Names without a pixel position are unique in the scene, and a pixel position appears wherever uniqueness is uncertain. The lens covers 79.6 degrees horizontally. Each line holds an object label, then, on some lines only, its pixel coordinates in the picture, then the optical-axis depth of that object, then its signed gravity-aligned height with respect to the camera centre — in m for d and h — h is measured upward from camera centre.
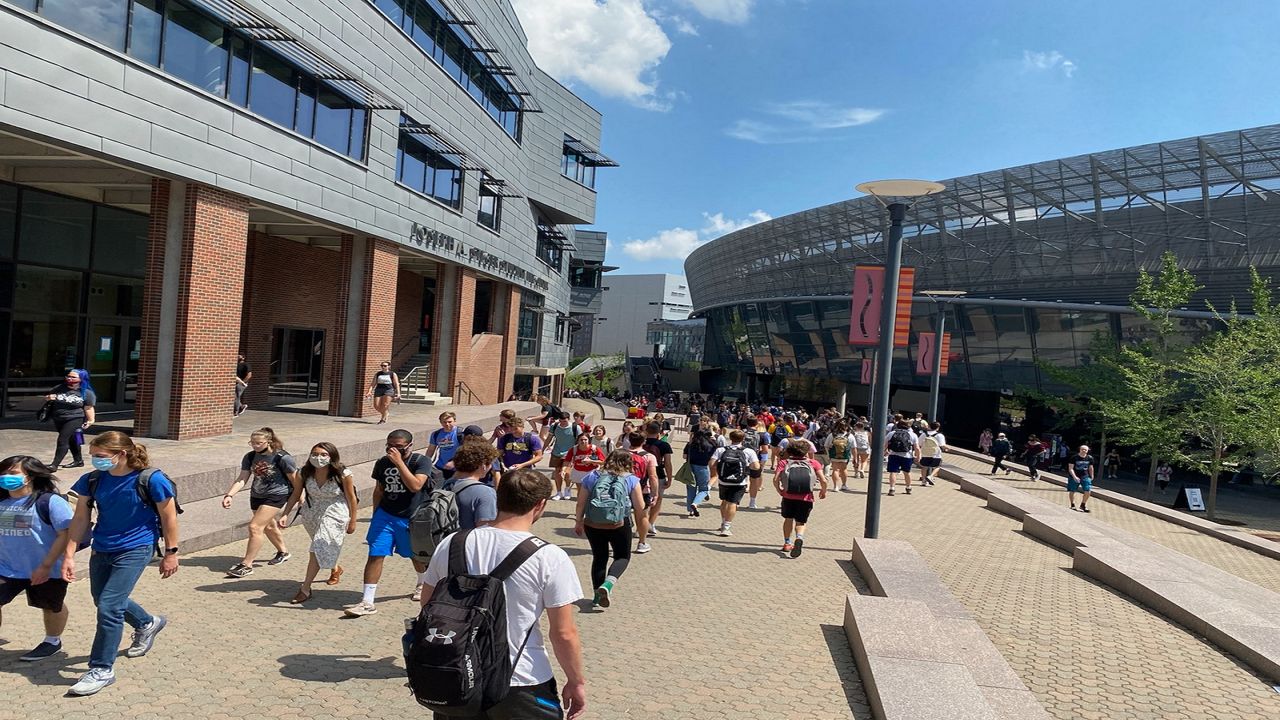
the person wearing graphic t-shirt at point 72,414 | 10.48 -1.24
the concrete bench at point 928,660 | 4.80 -1.98
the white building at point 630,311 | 138.12 +9.57
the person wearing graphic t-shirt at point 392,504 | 6.47 -1.34
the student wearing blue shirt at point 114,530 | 4.70 -1.25
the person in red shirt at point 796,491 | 9.81 -1.48
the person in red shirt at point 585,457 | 10.73 -1.36
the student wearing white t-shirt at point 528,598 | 2.95 -0.94
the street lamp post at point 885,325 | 10.26 +0.81
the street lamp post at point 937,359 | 28.83 +1.02
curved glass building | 33.88 +7.48
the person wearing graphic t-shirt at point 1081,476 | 16.93 -1.77
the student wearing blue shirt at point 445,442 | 9.03 -1.11
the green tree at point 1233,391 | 23.05 +0.54
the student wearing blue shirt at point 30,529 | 4.73 -1.28
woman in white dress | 6.78 -1.47
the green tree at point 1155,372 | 27.83 +1.14
